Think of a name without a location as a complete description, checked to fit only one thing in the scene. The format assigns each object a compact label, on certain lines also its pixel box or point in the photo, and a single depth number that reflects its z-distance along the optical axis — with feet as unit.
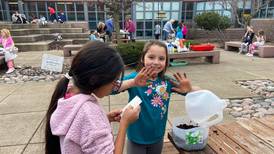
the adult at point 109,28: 46.91
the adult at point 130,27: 52.03
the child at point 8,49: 25.63
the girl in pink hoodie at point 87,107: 3.71
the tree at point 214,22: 58.03
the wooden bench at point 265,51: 34.27
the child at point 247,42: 38.78
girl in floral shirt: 6.55
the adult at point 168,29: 50.72
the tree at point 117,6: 33.77
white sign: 24.16
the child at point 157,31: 63.05
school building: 69.31
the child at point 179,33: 48.68
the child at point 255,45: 36.70
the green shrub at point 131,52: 24.73
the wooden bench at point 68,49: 33.63
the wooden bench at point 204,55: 27.17
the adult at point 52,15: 64.08
